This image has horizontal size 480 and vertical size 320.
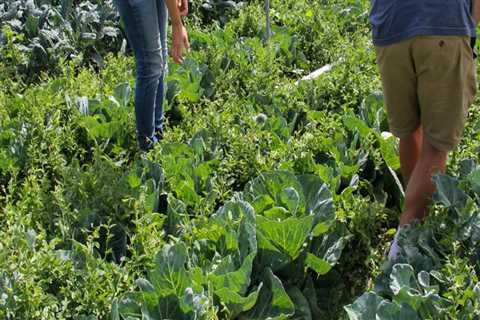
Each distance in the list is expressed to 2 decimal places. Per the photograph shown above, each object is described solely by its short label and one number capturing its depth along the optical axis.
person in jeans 3.82
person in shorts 2.93
